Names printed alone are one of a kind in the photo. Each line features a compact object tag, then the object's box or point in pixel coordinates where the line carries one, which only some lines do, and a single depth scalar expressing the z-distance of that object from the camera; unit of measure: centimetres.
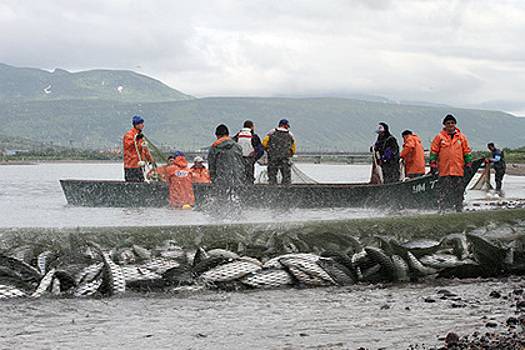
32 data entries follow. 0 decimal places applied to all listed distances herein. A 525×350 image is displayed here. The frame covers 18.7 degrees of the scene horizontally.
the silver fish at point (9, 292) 1672
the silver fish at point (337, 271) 1822
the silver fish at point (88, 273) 1723
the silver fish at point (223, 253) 1823
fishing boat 3444
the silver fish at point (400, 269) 1864
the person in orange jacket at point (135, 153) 3541
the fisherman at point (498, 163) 5825
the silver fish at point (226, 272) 1772
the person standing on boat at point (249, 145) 3625
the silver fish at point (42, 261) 1772
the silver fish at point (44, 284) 1683
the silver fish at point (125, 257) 1817
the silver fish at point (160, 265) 1786
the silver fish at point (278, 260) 1820
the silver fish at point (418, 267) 1897
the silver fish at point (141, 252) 1830
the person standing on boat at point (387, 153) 3625
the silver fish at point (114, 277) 1705
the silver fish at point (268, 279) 1783
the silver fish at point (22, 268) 1725
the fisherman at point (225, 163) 2647
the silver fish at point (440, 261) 1922
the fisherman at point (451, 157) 3000
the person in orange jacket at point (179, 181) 3600
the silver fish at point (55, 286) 1702
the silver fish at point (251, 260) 1816
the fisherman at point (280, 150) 3675
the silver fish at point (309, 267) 1812
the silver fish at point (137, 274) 1745
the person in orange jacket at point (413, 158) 3684
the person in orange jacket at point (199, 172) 3741
